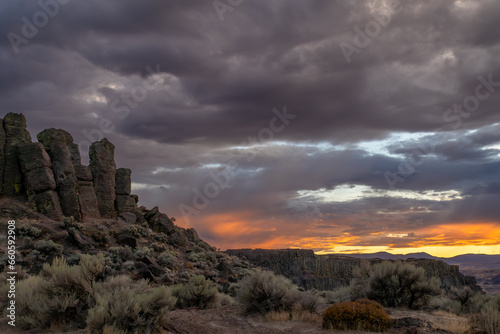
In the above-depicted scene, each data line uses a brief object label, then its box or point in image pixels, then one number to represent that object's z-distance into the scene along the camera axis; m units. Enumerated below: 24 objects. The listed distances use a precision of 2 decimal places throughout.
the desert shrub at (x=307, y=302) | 14.74
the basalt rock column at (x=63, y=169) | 35.97
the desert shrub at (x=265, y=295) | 14.66
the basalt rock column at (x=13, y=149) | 34.75
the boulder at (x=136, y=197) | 47.64
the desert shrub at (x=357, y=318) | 11.58
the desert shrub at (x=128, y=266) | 25.67
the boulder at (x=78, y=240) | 29.08
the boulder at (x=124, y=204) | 43.81
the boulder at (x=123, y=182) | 45.19
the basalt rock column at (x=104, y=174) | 41.66
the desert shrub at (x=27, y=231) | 28.12
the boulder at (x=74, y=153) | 41.94
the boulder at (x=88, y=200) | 38.20
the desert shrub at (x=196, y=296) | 17.34
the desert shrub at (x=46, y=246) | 26.28
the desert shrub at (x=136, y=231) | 36.97
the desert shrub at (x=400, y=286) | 16.83
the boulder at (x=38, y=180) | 34.56
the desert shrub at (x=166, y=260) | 31.32
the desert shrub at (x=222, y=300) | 17.97
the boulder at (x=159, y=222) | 44.25
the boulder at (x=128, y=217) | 42.08
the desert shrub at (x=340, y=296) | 19.09
